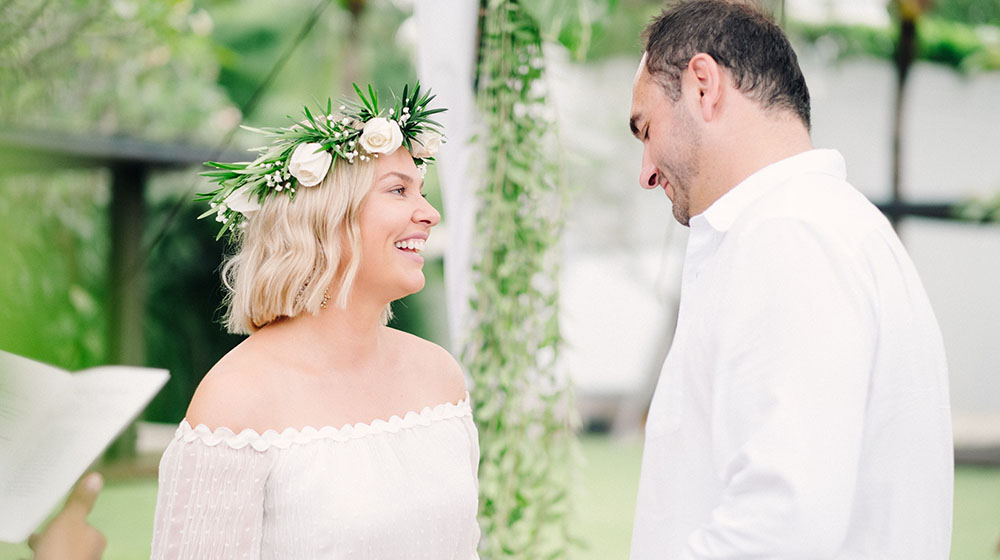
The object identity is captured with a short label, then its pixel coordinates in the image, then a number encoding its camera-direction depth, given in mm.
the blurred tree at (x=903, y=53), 7688
